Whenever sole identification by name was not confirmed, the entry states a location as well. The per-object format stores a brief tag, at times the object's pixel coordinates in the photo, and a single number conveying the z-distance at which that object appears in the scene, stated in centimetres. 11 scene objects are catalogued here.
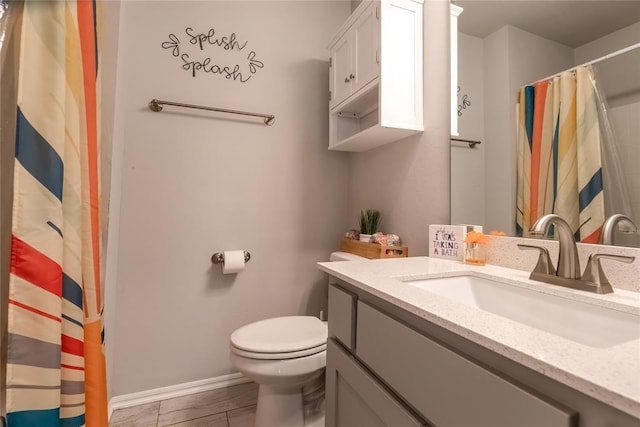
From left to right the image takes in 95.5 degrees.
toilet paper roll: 156
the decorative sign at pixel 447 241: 110
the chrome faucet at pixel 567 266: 67
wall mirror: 73
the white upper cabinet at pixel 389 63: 128
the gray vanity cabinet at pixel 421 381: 39
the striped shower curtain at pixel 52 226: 55
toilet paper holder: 161
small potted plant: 160
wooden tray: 138
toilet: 115
